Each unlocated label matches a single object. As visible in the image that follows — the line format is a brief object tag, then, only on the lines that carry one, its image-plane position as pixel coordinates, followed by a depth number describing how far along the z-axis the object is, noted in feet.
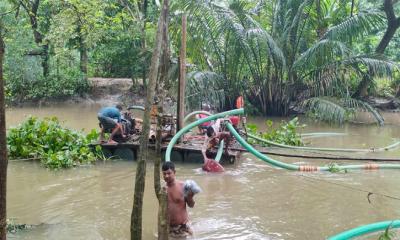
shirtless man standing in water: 18.34
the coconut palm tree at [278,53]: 51.55
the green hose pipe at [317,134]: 47.11
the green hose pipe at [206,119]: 30.89
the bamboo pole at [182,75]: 33.94
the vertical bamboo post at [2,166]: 12.64
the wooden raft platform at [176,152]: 35.24
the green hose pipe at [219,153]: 33.14
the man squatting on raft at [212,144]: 33.09
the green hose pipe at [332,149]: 37.78
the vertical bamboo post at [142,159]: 14.74
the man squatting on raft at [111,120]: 36.52
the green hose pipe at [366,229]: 16.65
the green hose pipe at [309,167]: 30.58
